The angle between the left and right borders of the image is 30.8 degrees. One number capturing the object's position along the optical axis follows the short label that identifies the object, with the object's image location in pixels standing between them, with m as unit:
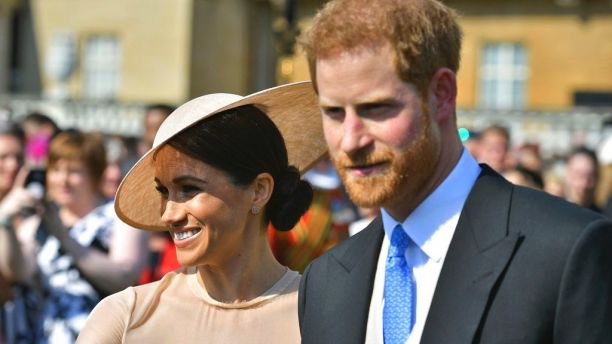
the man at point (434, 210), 2.61
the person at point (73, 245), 5.71
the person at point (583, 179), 8.41
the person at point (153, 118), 7.64
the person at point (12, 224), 5.71
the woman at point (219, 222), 3.52
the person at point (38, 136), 7.28
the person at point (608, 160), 7.17
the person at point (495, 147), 8.59
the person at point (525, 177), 6.78
